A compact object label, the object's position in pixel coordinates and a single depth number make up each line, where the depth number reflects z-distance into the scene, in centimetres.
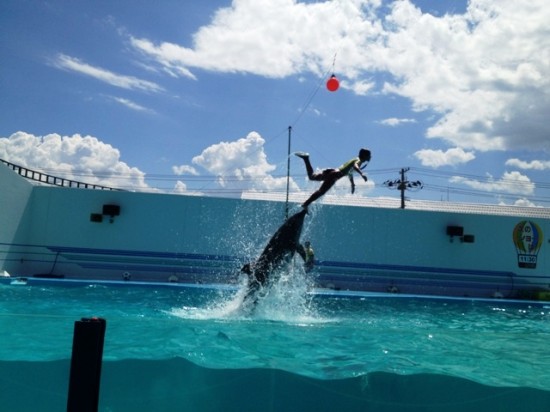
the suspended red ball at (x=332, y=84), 828
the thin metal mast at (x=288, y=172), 1370
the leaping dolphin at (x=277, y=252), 741
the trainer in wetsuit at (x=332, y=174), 718
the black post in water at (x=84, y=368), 262
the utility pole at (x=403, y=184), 3262
